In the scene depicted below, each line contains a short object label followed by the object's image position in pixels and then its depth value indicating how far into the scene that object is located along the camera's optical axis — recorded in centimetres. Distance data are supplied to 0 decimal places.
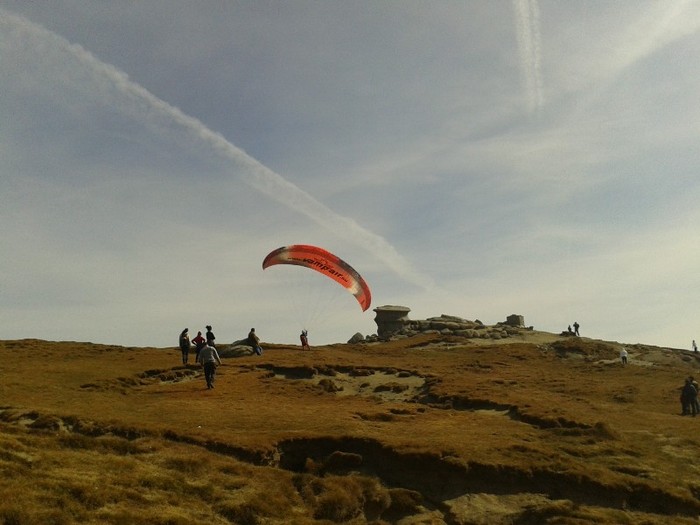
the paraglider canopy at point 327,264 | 4353
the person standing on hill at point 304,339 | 4680
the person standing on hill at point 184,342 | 3322
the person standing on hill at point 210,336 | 3182
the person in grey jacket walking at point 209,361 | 2650
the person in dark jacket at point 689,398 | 2900
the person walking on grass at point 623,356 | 4922
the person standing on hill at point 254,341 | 3938
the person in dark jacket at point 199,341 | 3319
